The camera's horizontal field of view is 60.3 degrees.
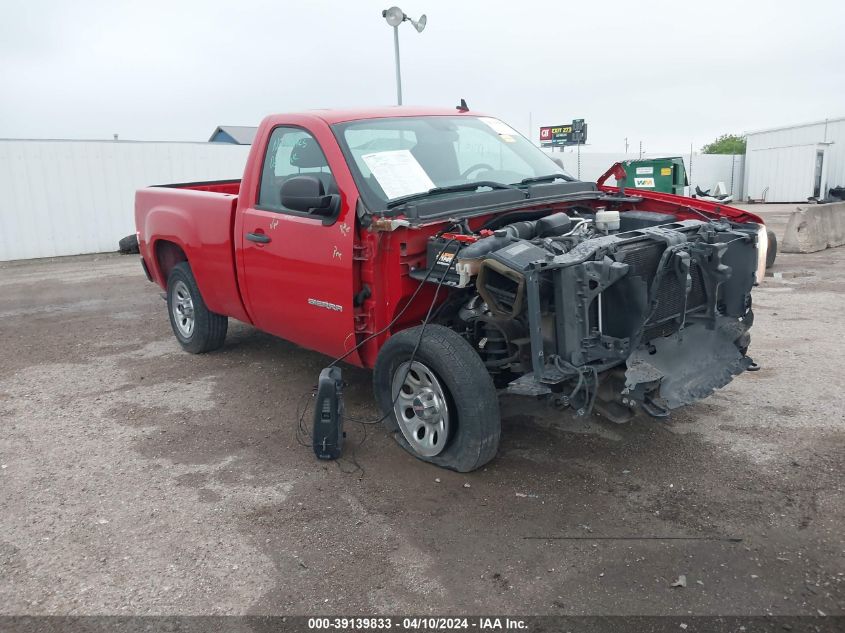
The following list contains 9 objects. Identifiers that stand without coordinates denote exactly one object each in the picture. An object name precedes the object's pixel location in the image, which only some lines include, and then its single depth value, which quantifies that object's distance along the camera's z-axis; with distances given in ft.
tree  167.12
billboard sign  80.81
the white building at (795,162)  83.71
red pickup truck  12.35
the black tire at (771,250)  17.15
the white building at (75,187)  47.19
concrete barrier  40.86
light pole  42.22
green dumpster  57.36
